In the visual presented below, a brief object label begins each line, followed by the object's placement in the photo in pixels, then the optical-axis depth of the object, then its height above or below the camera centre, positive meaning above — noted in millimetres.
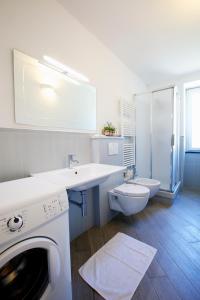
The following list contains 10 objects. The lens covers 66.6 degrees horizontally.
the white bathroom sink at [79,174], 1143 -272
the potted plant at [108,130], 2150 +211
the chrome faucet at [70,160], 1673 -164
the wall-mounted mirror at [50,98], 1254 +471
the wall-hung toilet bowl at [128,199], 1897 -693
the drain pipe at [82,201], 1626 -610
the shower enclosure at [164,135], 2850 +194
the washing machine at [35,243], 665 -467
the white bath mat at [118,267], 1156 -1091
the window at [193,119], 3479 +584
